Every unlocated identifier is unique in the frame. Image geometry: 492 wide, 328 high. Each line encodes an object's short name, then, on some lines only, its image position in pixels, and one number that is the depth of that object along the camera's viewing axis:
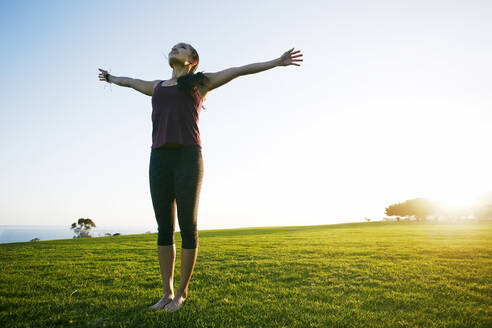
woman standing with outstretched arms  3.12
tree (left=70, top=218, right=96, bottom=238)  43.94
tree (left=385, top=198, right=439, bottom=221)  64.97
